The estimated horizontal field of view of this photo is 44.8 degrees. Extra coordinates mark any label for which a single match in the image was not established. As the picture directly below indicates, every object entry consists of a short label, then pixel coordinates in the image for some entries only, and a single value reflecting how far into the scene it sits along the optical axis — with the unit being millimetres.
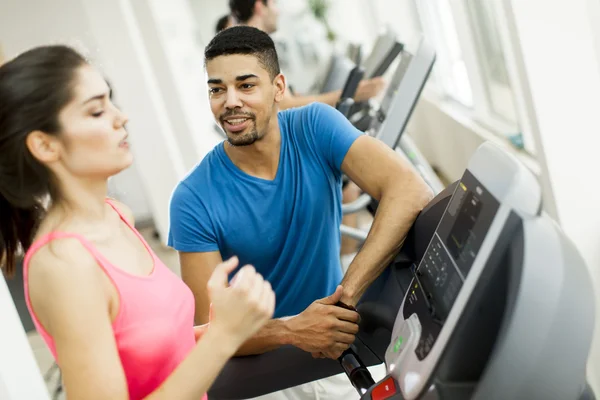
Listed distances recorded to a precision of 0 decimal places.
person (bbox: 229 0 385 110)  3336
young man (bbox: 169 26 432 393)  1567
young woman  872
